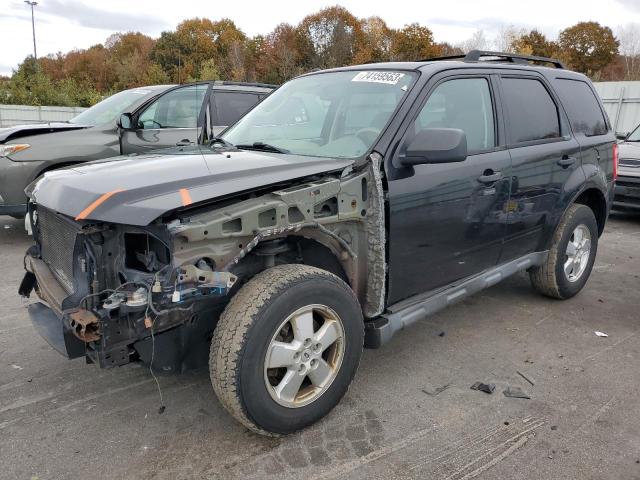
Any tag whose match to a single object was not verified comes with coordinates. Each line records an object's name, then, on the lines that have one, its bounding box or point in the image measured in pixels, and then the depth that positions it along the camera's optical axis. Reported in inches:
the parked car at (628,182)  325.4
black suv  94.8
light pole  2036.2
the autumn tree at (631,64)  1467.8
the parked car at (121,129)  236.7
